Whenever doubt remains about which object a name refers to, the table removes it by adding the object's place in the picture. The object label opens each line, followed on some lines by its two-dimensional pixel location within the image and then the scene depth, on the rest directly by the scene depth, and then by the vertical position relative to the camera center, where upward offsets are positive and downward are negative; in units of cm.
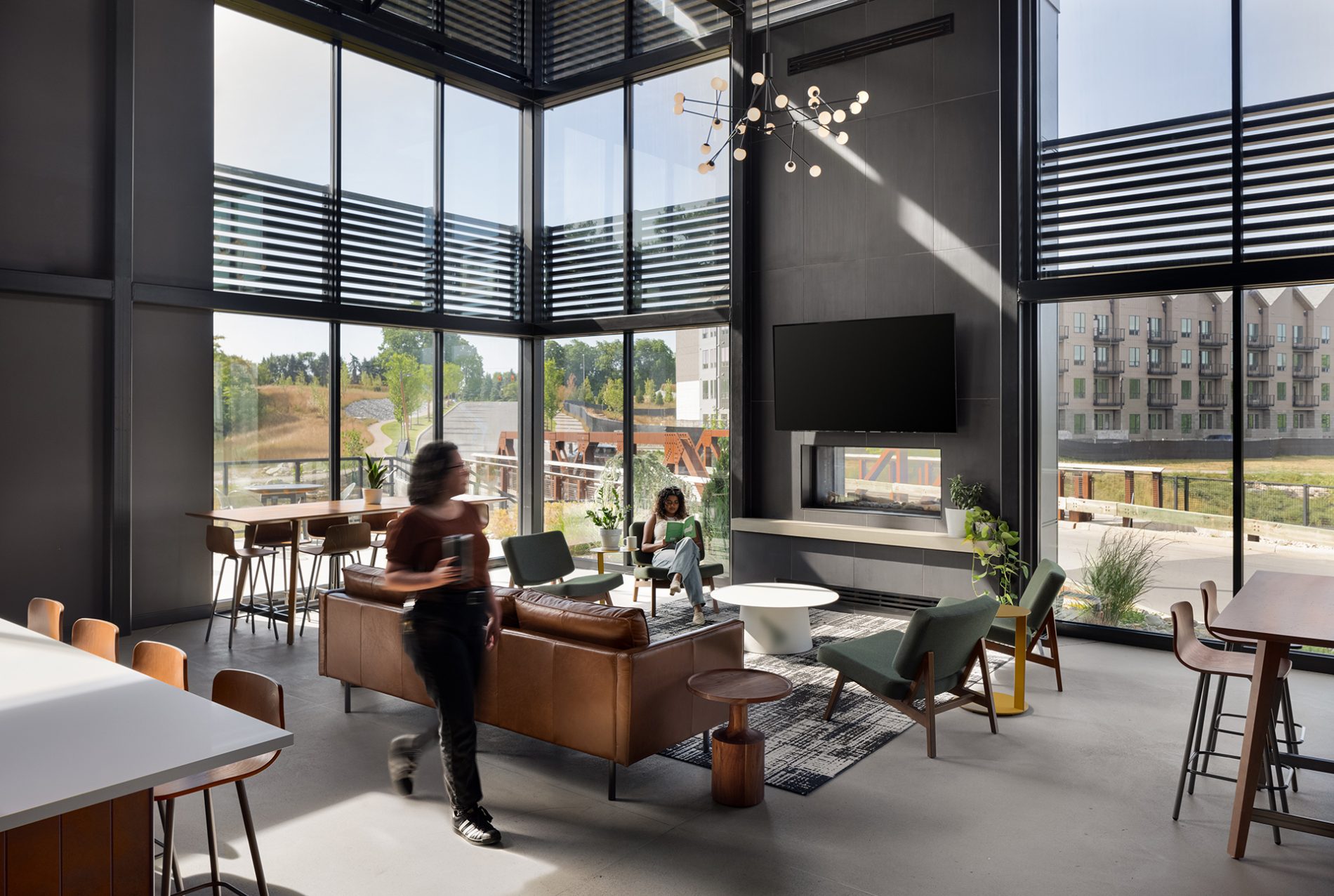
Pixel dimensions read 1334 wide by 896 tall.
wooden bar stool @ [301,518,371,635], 693 -80
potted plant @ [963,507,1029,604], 680 -83
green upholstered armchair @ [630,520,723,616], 725 -108
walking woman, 340 -65
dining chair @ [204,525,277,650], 659 -80
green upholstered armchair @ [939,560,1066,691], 524 -101
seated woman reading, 711 -88
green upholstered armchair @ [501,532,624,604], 684 -101
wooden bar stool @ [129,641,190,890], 296 -76
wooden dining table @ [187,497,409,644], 663 -57
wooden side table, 376 -130
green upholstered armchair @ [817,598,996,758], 428 -113
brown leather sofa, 375 -105
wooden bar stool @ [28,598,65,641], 375 -75
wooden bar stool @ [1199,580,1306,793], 389 -120
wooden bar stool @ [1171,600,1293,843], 362 -96
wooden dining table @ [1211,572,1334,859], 321 -87
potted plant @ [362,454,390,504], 755 -35
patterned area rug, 421 -153
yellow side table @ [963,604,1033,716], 502 -126
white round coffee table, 612 -125
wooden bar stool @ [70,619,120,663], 339 -76
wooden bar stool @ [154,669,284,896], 258 -98
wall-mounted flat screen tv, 717 +57
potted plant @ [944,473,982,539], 706 -47
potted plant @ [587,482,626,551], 902 -77
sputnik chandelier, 794 +297
